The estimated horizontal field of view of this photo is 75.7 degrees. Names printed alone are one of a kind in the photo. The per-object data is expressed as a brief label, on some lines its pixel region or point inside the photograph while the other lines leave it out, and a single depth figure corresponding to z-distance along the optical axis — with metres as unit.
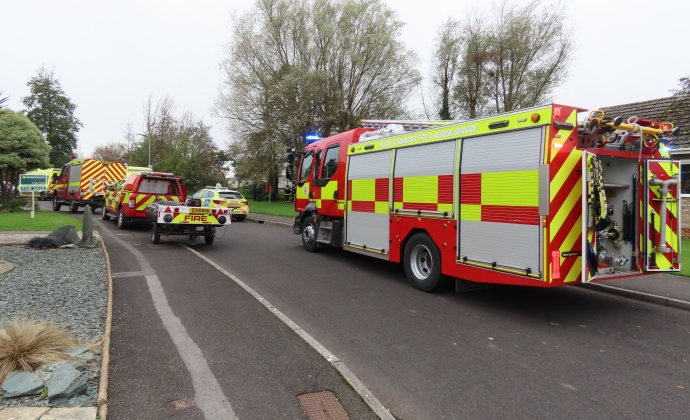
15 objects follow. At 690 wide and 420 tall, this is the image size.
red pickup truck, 14.12
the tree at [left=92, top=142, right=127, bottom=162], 57.96
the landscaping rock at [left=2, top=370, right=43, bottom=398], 3.20
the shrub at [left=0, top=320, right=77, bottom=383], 3.55
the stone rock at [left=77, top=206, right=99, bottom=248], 10.31
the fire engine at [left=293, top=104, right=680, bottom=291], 5.17
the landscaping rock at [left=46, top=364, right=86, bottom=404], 3.13
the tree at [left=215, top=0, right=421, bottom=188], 26.55
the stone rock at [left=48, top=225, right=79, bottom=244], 10.30
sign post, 14.02
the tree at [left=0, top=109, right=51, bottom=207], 17.80
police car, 20.16
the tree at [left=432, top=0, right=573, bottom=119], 25.58
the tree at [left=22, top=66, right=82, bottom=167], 47.34
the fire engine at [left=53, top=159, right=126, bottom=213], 19.91
